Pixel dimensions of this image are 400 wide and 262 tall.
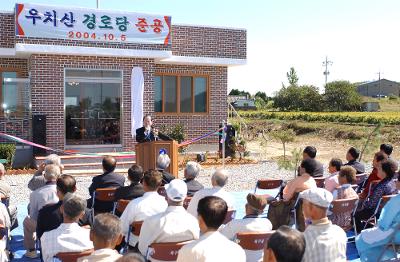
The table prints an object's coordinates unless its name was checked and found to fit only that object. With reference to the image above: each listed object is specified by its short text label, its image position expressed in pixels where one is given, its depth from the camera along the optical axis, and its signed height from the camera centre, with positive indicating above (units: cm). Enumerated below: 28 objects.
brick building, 1462 +96
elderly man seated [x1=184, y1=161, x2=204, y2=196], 666 -86
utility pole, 8919 +820
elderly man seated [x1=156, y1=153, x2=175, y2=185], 731 -82
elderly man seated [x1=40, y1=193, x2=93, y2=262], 413 -105
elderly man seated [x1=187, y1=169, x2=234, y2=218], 580 -94
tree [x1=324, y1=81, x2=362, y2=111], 4978 +150
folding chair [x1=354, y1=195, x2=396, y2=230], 628 -129
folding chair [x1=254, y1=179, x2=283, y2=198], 795 -116
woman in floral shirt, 661 -104
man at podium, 1122 -49
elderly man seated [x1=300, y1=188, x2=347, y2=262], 399 -99
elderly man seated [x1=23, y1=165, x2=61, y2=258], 607 -103
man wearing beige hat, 447 -101
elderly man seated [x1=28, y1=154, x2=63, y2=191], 677 -94
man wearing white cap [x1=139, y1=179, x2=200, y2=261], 432 -100
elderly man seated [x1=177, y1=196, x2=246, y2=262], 344 -92
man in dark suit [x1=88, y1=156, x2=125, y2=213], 674 -93
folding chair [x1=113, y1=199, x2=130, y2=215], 579 -109
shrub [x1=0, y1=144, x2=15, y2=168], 1366 -114
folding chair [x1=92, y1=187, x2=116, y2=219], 643 -107
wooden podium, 1080 -91
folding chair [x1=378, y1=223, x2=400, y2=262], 523 -142
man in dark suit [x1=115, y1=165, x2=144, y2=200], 606 -94
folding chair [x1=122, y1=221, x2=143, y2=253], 507 -119
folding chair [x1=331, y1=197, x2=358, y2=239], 603 -114
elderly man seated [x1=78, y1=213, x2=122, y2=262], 333 -86
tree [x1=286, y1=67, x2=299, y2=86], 7788 +545
